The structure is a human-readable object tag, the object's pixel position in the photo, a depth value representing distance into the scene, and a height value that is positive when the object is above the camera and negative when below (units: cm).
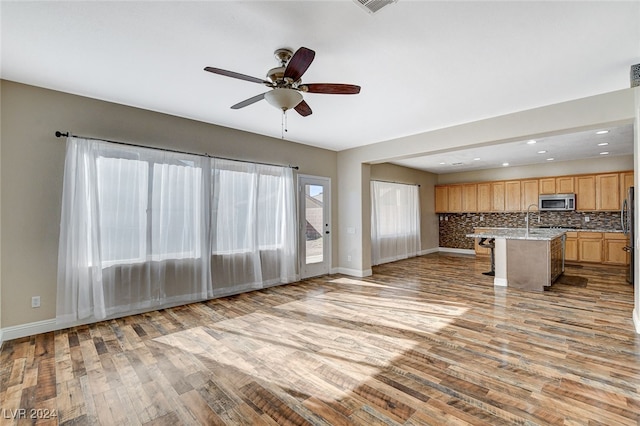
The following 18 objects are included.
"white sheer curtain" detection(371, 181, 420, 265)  768 -27
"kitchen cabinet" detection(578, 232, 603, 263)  721 -88
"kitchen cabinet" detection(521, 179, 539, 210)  817 +50
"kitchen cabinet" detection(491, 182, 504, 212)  874 +43
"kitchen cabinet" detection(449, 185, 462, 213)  959 +42
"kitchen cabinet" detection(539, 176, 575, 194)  767 +66
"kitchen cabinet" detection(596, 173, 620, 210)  707 +44
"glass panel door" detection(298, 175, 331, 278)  599 -27
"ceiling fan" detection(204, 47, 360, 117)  253 +107
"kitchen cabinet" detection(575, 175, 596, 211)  737 +44
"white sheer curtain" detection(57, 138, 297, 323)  347 -21
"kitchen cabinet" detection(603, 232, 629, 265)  694 -89
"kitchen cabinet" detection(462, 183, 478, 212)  922 +43
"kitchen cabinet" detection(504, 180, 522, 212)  846 +43
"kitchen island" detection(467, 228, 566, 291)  497 -85
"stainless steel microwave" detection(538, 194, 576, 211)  758 +22
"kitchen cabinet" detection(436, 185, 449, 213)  991 +41
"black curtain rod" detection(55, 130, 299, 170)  343 +89
